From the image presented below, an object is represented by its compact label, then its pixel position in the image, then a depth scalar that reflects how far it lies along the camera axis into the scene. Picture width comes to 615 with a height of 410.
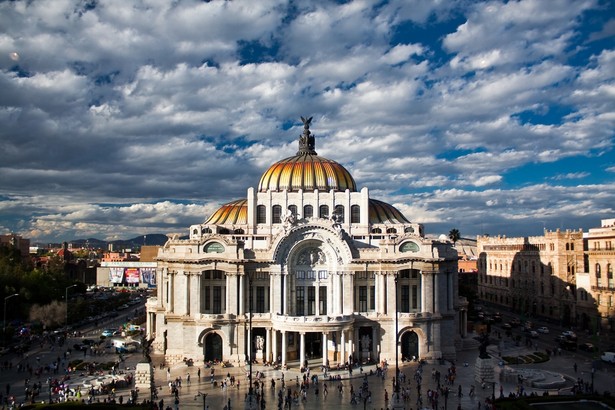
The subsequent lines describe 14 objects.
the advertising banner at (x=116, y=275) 175.25
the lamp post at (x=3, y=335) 82.91
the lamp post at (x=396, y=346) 51.92
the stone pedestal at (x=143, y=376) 59.97
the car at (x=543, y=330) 93.69
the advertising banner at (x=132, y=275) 172.00
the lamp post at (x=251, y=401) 49.94
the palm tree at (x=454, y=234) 155.88
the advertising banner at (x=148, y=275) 167.62
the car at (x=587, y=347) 77.88
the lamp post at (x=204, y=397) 52.11
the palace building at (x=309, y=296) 71.62
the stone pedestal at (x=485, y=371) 61.75
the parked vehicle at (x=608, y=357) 70.38
